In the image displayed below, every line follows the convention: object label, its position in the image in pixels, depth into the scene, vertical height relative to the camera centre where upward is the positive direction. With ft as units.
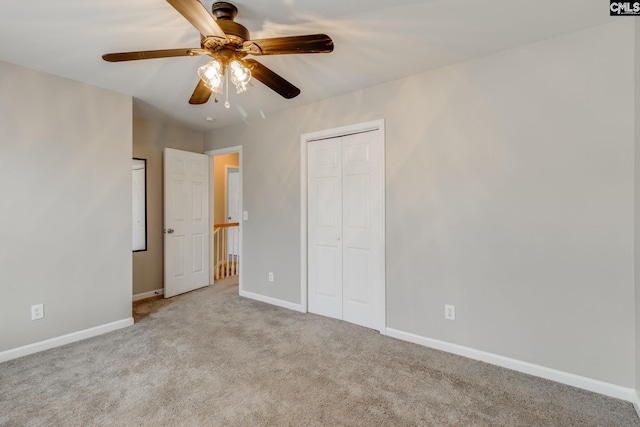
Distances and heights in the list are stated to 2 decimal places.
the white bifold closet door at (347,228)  10.11 -0.51
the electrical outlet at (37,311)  8.59 -2.72
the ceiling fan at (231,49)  5.28 +3.00
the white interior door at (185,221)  13.61 -0.32
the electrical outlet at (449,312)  8.52 -2.76
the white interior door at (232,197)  22.54 +1.28
